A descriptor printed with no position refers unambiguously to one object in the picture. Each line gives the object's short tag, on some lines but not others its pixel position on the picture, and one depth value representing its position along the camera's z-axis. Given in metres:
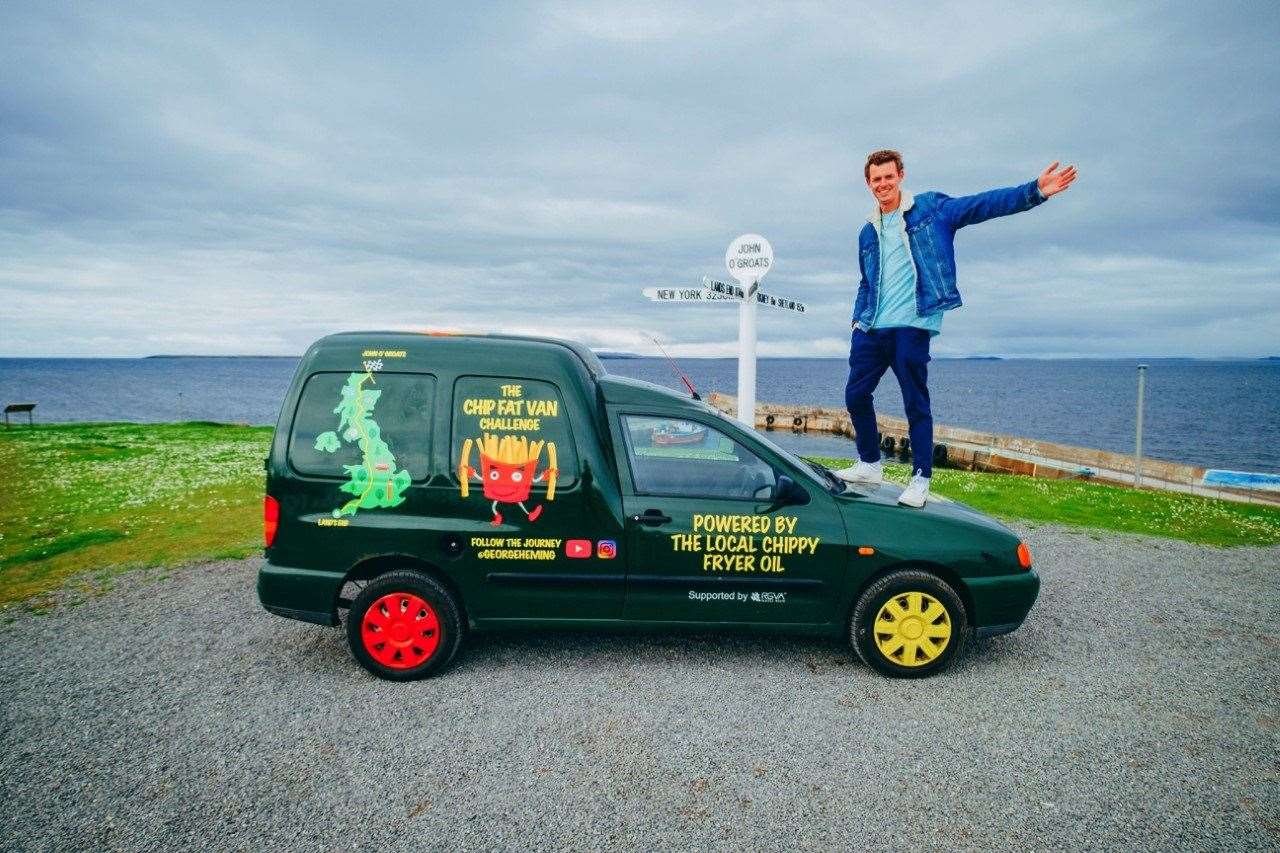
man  5.21
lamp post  12.08
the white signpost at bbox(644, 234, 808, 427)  8.48
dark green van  4.24
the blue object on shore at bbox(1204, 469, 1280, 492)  12.55
